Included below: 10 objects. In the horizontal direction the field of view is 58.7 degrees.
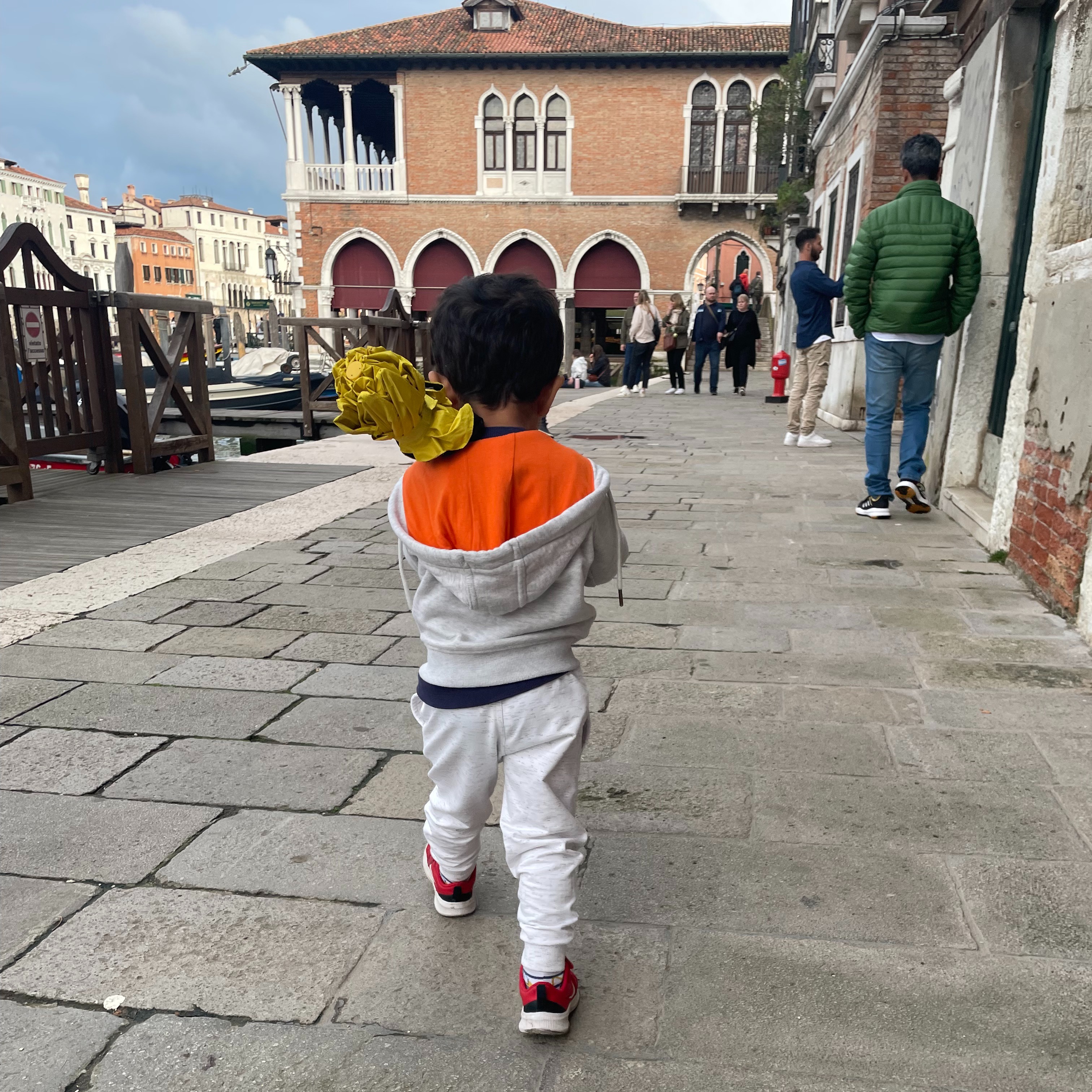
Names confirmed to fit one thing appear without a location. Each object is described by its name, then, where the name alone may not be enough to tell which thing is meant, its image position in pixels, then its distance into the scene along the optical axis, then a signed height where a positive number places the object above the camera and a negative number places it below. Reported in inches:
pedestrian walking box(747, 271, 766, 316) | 1173.7 +26.6
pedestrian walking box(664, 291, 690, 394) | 704.4 -23.5
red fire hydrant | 583.5 -33.8
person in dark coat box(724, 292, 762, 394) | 608.4 -15.0
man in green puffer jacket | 209.2 +3.5
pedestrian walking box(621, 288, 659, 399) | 643.5 -19.3
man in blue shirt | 343.9 -5.2
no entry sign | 253.4 -5.6
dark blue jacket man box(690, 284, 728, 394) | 668.1 -18.1
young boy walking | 63.7 -18.3
